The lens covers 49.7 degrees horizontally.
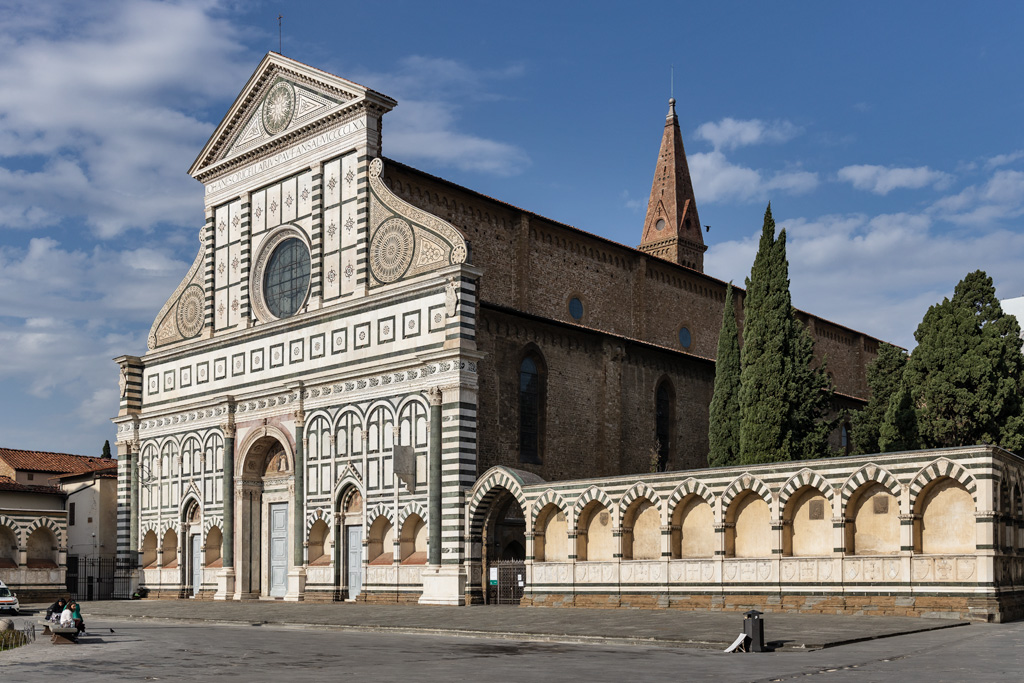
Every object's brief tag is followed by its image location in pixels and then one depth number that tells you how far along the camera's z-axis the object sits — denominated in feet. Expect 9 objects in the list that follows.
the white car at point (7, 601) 103.14
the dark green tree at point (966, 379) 105.70
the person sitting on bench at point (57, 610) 71.40
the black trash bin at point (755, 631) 54.80
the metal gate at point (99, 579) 133.69
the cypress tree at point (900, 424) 110.63
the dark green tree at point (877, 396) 134.82
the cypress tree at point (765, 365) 103.40
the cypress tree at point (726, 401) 115.96
